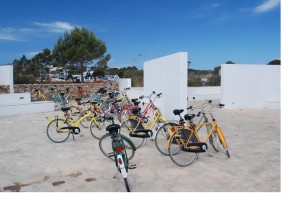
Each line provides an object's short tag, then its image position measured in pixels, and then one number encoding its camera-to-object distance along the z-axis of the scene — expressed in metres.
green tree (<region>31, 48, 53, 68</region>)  27.54
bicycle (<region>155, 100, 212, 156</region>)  4.53
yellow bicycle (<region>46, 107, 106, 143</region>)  5.34
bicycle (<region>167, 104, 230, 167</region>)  3.95
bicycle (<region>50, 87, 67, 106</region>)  10.34
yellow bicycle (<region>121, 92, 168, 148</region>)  4.80
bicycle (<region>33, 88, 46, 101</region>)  13.16
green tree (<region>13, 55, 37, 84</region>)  16.58
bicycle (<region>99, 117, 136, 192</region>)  3.15
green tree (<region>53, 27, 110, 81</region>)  20.47
